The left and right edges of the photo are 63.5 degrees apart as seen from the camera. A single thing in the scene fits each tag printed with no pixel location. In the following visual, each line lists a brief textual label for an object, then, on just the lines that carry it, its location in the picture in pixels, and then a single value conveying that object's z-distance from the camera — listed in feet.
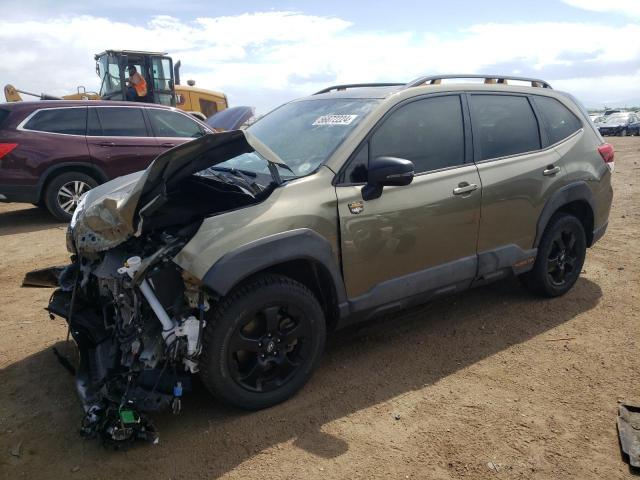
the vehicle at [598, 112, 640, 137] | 108.37
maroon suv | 24.86
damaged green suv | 9.21
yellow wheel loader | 44.01
